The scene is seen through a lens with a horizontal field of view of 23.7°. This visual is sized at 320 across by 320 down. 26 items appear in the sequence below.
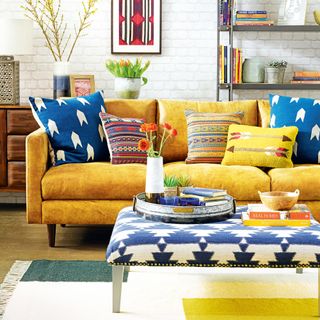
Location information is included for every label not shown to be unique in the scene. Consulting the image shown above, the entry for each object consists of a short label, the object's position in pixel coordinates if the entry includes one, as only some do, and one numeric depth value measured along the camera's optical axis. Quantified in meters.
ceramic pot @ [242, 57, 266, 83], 6.11
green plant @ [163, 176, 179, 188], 3.81
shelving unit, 6.00
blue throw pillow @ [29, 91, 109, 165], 4.93
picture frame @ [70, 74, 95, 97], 6.05
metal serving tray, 3.45
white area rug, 3.39
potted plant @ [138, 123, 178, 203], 3.64
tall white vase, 3.64
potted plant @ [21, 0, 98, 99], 6.23
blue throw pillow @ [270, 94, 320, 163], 5.07
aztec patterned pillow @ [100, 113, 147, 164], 4.95
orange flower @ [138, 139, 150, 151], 3.58
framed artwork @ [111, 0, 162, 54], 6.29
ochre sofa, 4.62
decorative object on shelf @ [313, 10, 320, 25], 6.07
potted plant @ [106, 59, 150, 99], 5.70
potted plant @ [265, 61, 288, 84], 6.10
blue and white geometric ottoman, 3.19
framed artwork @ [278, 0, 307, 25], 6.07
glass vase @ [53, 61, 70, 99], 5.90
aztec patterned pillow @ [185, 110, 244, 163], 5.05
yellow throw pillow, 4.89
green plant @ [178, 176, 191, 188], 3.87
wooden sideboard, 5.91
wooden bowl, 3.52
